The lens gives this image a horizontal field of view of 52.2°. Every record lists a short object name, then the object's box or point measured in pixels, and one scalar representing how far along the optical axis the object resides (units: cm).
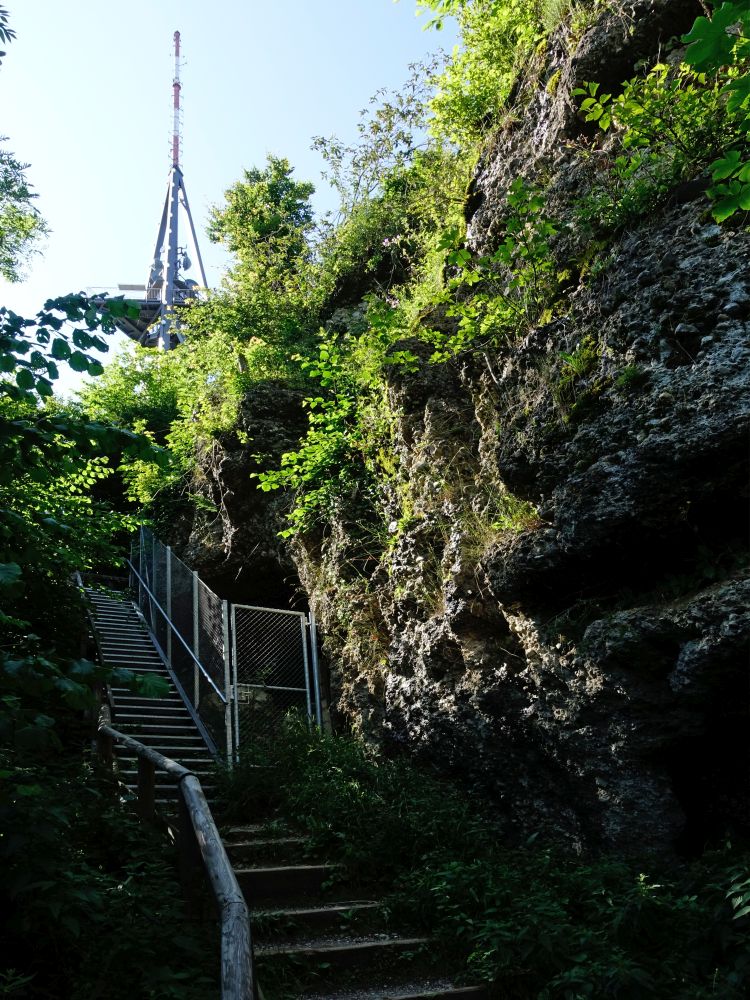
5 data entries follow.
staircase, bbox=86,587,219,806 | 831
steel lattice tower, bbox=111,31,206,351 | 3204
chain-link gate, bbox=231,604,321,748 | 922
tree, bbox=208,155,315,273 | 1623
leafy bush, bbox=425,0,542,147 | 923
